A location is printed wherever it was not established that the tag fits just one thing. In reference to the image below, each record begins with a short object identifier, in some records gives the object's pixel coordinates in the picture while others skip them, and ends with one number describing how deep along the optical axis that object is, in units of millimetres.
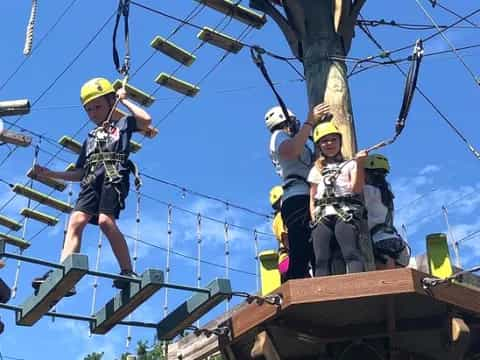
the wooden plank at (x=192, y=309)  4278
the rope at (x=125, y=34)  5014
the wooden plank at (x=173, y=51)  8336
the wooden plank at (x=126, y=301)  4180
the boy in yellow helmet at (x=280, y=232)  4547
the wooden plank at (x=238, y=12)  8234
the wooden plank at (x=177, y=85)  8631
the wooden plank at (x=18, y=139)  6566
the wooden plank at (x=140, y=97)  8492
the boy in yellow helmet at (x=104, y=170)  4649
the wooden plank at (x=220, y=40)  8492
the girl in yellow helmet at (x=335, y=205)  3852
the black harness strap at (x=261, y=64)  4298
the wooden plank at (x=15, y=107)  4805
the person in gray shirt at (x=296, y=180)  4273
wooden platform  3418
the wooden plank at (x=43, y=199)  9727
